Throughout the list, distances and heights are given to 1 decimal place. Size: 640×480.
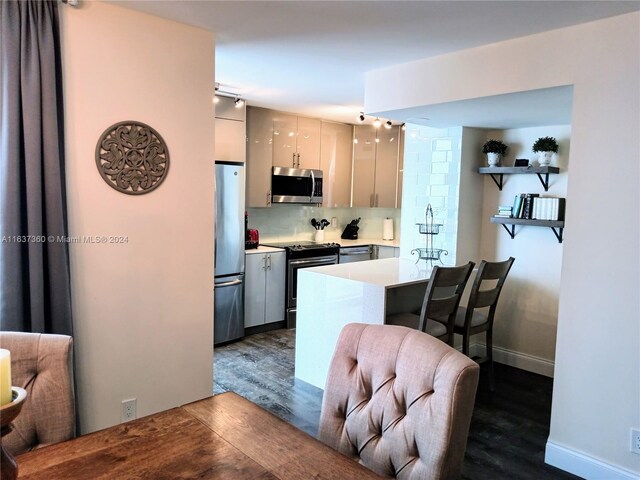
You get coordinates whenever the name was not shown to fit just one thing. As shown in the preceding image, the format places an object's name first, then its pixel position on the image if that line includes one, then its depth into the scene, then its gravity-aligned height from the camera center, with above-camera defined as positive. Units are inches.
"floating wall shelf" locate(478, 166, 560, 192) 144.1 +9.4
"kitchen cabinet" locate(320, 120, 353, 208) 222.4 +16.6
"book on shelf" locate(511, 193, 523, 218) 150.0 -1.4
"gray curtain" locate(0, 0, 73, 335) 82.3 +3.6
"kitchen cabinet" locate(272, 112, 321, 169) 203.1 +24.1
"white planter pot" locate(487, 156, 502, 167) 156.3 +13.7
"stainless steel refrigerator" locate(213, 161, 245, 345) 172.2 -21.3
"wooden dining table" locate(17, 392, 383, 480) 46.6 -27.2
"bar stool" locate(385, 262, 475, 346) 118.1 -28.6
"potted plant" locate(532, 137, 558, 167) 144.0 +16.2
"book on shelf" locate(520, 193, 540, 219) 148.1 -1.3
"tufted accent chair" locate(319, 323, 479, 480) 50.6 -23.6
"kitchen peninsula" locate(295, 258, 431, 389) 123.6 -28.9
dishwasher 221.2 -26.6
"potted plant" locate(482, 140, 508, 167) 155.6 +16.4
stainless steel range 201.5 -27.4
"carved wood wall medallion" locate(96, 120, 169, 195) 94.5 +7.1
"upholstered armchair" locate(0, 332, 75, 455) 57.5 -24.3
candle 34.2 -13.7
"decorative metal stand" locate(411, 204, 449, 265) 161.8 -14.1
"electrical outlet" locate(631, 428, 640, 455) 90.4 -44.8
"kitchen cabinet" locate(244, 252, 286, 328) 188.9 -37.6
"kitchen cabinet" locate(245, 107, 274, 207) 193.0 +16.1
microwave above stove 203.8 +4.7
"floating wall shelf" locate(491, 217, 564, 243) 142.2 -6.5
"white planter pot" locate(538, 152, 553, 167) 144.7 +13.4
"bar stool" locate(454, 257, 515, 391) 131.7 -31.6
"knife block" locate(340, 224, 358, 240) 248.4 -18.0
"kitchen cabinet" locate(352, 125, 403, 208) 228.1 +15.4
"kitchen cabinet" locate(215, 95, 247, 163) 174.2 +23.6
